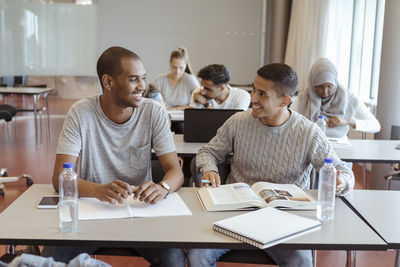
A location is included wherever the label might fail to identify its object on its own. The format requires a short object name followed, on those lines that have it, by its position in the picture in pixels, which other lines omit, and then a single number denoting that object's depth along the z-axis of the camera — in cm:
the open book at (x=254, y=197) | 184
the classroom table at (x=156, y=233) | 153
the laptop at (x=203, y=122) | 321
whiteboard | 902
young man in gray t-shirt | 217
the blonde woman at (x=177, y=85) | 548
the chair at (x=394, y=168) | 339
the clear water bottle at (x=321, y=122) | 350
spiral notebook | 153
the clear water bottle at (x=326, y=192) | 180
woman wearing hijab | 376
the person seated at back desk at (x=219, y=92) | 409
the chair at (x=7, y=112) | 578
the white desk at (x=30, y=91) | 660
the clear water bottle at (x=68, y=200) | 161
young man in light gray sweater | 228
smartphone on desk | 183
